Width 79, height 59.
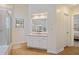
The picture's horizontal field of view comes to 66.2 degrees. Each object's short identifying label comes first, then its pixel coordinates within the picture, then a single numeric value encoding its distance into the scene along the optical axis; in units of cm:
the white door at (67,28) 276
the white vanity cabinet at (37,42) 246
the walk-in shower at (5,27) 148
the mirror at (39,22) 240
